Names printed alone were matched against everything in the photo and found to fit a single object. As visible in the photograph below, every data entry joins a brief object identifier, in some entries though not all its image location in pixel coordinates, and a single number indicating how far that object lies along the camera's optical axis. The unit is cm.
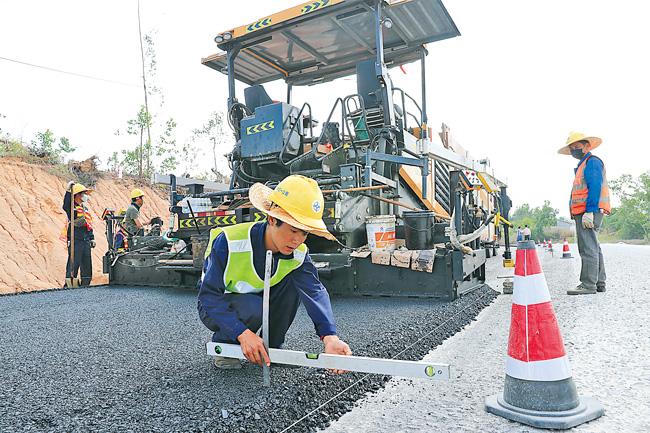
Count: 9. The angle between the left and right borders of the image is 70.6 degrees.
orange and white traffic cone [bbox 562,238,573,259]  938
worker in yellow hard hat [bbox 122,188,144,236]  830
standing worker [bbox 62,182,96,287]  680
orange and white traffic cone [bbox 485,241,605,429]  167
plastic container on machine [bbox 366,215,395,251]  434
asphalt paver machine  423
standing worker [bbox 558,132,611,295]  451
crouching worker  191
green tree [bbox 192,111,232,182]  2152
